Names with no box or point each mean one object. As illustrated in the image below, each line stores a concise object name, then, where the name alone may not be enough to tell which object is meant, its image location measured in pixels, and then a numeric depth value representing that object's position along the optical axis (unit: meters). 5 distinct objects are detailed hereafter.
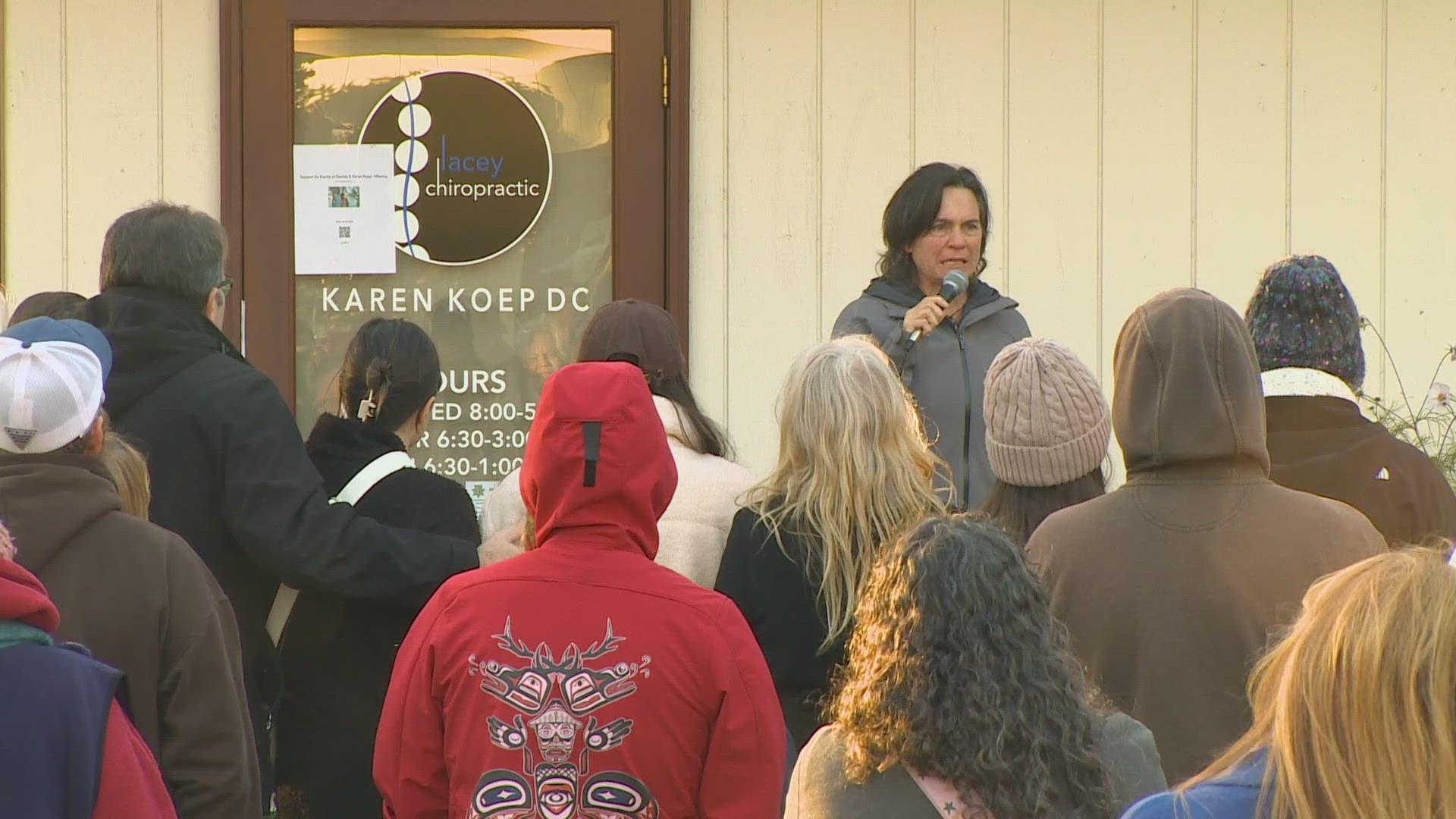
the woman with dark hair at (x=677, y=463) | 7.39
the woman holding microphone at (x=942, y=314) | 9.12
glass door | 10.98
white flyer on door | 10.96
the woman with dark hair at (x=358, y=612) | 7.39
